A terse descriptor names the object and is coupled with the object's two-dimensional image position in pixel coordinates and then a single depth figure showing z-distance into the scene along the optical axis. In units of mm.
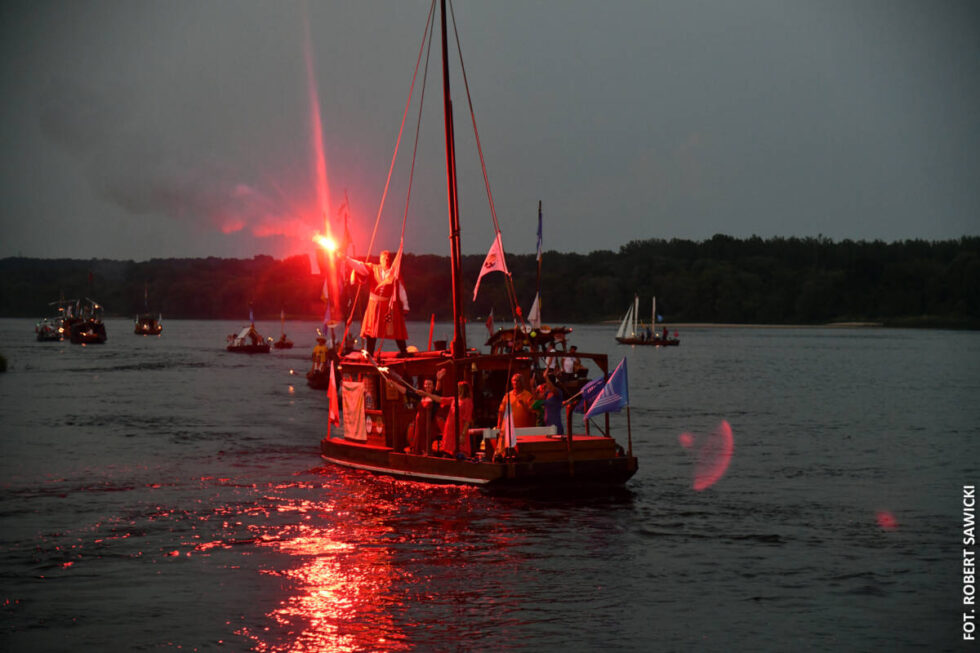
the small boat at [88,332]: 156375
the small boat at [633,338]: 160250
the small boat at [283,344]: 133625
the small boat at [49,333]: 180250
